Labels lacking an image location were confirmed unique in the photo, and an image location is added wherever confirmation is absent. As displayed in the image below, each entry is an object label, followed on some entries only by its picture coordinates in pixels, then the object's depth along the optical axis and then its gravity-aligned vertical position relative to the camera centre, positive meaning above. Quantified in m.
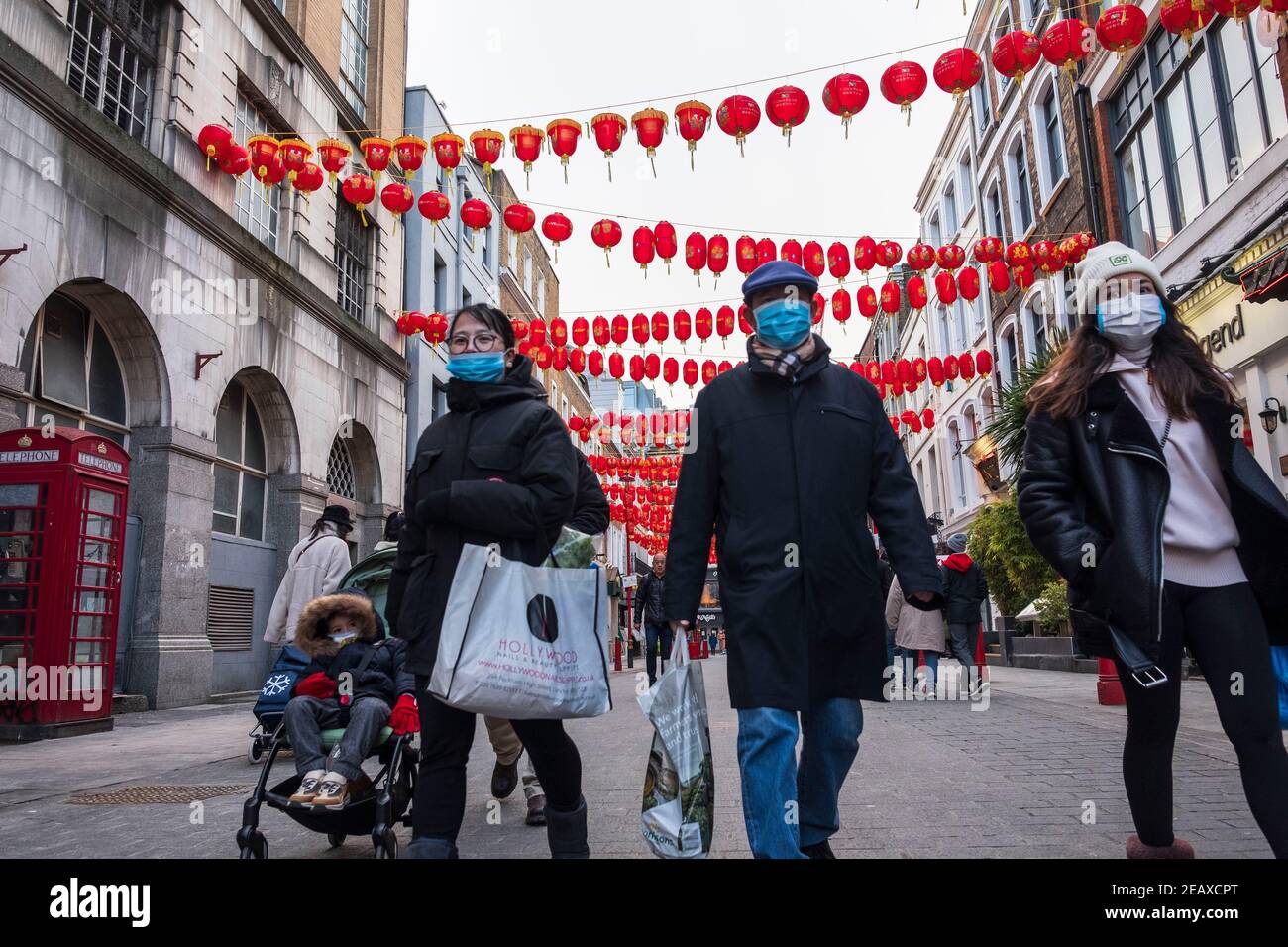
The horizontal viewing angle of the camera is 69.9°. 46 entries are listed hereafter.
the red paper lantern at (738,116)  9.63 +5.31
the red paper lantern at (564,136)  10.28 +5.48
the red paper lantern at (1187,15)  7.79 +5.00
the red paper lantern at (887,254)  13.09 +5.16
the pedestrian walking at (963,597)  10.41 +0.24
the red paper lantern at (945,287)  14.47 +5.17
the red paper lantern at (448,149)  10.33 +5.46
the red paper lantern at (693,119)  9.83 +5.38
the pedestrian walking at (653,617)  12.89 +0.17
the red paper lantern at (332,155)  10.74 +5.60
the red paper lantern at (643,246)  12.45 +5.13
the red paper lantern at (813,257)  12.66 +4.99
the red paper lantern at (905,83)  9.10 +5.28
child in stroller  3.52 -0.24
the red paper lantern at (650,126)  9.90 +5.36
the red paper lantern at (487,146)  10.33 +5.44
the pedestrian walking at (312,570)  6.95 +0.53
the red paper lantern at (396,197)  12.09 +5.72
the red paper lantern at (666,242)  12.38 +5.18
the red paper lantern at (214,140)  11.70 +6.35
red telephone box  7.80 +0.58
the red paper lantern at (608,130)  9.95 +5.36
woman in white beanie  2.65 +0.24
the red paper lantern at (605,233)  12.29 +5.24
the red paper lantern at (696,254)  12.77 +5.13
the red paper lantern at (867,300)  14.86 +5.13
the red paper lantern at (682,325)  15.33 +4.99
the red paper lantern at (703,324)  15.57 +5.07
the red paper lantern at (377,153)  10.62 +5.55
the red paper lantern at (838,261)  12.90 +5.03
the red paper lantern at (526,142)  10.44 +5.50
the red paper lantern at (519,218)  12.06 +5.38
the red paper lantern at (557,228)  12.18 +5.30
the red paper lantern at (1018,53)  8.71 +5.30
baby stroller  3.33 -0.61
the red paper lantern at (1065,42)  8.75 +5.39
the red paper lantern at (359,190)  11.87 +5.73
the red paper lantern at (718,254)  12.78 +5.14
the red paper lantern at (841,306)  15.20 +5.18
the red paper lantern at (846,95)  9.14 +5.21
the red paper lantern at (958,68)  8.98 +5.31
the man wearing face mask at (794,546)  2.80 +0.25
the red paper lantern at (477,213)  11.80 +5.35
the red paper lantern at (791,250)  12.68 +5.09
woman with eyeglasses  3.01 +0.40
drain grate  5.12 -0.85
